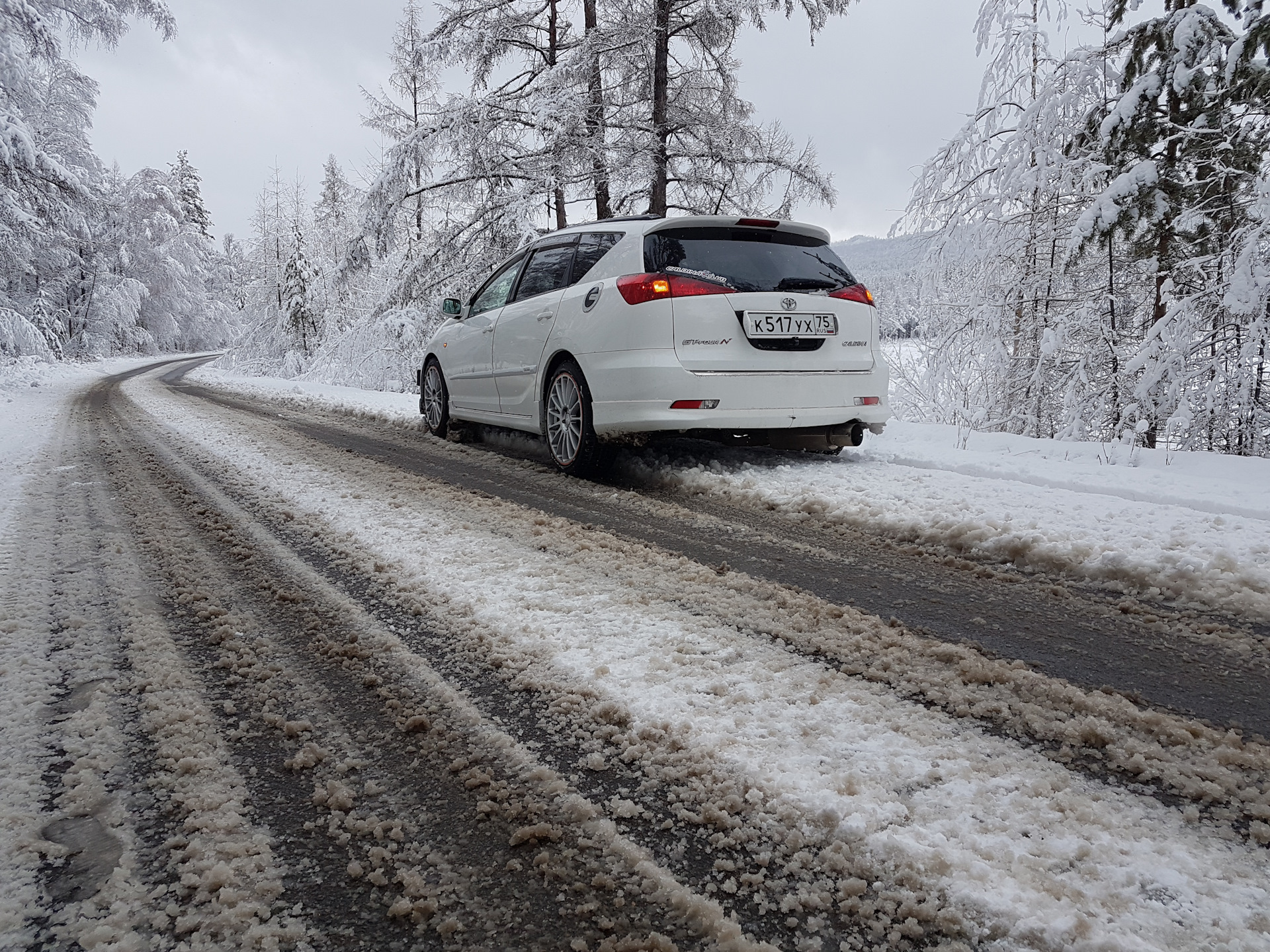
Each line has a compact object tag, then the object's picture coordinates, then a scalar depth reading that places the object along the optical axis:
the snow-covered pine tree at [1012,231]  7.24
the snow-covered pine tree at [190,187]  60.69
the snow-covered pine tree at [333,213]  37.00
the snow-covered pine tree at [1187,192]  5.88
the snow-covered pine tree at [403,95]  17.55
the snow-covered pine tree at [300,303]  30.55
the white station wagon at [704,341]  4.16
